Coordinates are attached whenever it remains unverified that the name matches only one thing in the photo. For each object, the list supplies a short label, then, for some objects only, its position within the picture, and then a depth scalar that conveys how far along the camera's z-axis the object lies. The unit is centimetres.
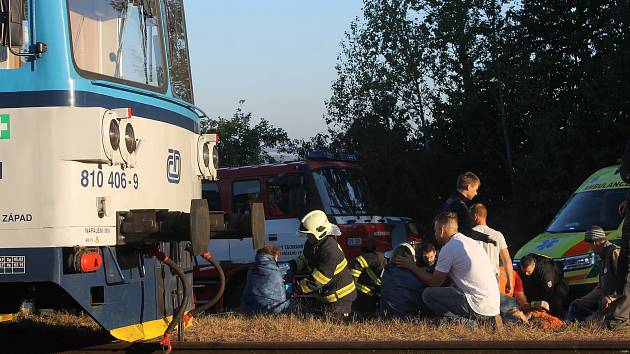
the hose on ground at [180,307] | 743
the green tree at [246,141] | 2759
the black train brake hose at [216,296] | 778
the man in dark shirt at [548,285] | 1102
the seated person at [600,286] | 938
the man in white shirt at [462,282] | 906
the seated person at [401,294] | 968
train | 664
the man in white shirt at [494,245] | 1051
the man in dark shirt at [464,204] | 1007
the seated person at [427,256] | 1064
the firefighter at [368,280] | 1117
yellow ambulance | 1159
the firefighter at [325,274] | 1041
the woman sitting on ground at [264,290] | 1080
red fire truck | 1443
